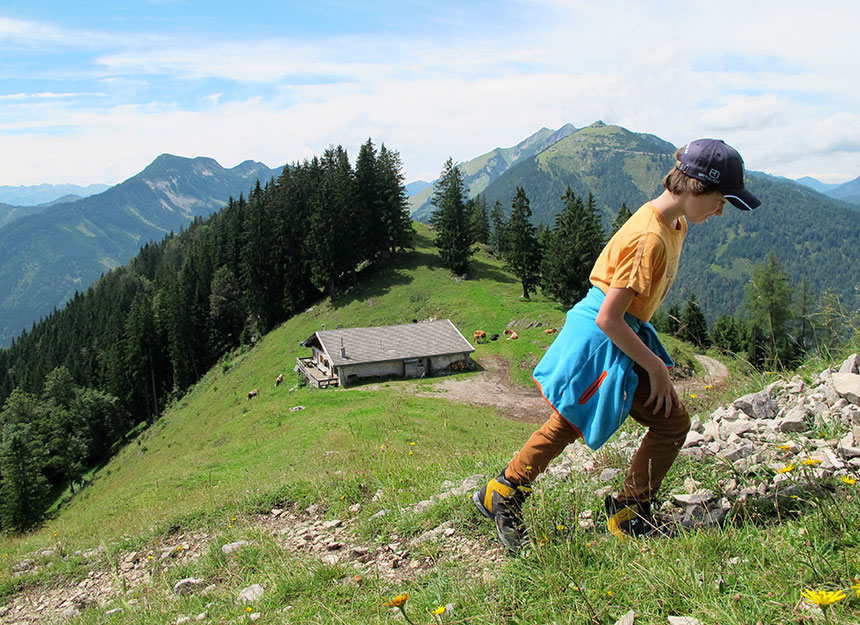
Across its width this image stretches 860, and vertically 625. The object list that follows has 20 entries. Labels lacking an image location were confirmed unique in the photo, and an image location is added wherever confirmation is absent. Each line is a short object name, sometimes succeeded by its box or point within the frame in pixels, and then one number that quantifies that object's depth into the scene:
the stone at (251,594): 3.90
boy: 3.09
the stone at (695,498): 3.71
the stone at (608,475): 4.45
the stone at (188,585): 4.52
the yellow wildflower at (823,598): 1.88
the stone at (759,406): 5.07
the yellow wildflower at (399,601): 2.50
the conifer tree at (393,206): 56.75
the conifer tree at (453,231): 53.97
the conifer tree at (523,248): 49.34
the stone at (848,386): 4.39
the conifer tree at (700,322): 33.14
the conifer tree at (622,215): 44.28
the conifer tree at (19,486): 33.12
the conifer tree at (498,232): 93.38
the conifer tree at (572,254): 46.28
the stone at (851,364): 4.98
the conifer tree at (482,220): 94.50
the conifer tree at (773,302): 35.31
